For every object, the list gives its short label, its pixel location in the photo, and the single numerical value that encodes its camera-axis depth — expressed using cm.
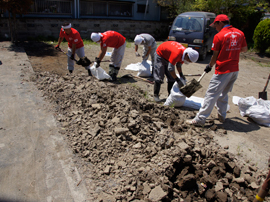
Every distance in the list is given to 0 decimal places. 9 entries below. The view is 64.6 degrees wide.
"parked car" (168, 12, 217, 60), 977
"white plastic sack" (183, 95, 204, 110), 499
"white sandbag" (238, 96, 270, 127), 439
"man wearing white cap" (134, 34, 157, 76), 617
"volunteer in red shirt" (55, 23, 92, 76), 582
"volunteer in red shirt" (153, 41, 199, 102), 422
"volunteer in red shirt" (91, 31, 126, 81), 567
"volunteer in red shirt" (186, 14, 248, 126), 364
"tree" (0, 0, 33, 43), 875
